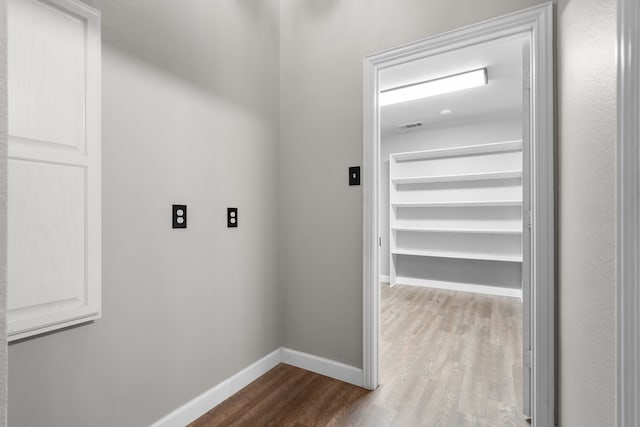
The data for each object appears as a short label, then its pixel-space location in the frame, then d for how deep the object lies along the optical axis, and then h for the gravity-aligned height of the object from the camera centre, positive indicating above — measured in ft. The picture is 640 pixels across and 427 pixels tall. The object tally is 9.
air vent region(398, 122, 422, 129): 15.16 +4.40
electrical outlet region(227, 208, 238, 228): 6.15 -0.05
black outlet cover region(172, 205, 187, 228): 5.13 -0.02
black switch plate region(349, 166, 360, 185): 6.47 +0.82
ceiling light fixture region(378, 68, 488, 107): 9.93 +4.39
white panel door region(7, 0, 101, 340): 3.41 +0.59
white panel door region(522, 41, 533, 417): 5.30 -0.39
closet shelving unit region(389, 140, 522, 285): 13.94 +0.50
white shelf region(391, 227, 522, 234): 13.50 -0.75
